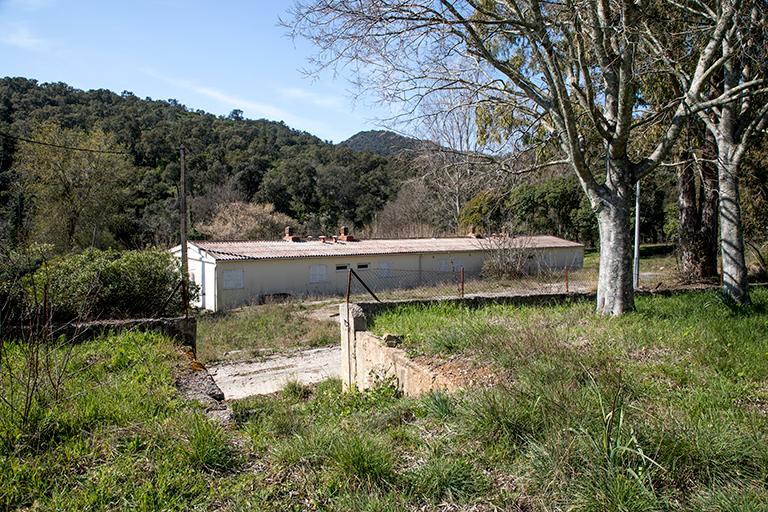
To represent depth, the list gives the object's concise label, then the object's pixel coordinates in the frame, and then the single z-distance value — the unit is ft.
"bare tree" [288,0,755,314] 26.25
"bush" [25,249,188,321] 41.81
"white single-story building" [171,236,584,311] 78.07
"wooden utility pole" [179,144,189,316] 64.80
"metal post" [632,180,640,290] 53.11
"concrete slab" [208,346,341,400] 31.65
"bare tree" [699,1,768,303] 32.01
